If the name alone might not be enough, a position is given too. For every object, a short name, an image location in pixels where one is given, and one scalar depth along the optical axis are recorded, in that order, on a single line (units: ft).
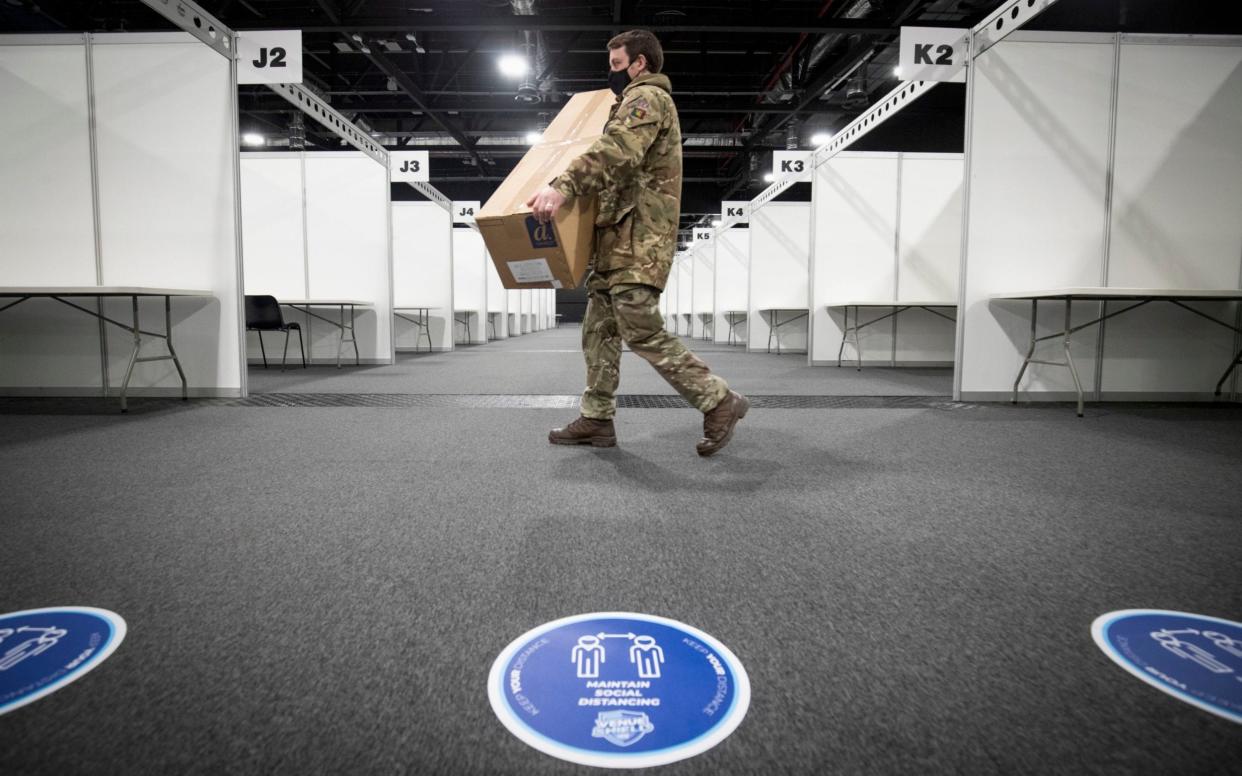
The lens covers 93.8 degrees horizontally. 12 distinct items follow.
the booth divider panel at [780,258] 28.94
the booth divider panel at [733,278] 38.45
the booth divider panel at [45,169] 12.33
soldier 6.69
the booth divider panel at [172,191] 12.47
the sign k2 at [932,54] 13.41
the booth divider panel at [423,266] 28.04
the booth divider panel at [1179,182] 12.42
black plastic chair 17.72
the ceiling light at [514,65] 25.82
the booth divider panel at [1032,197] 12.59
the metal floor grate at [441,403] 11.98
